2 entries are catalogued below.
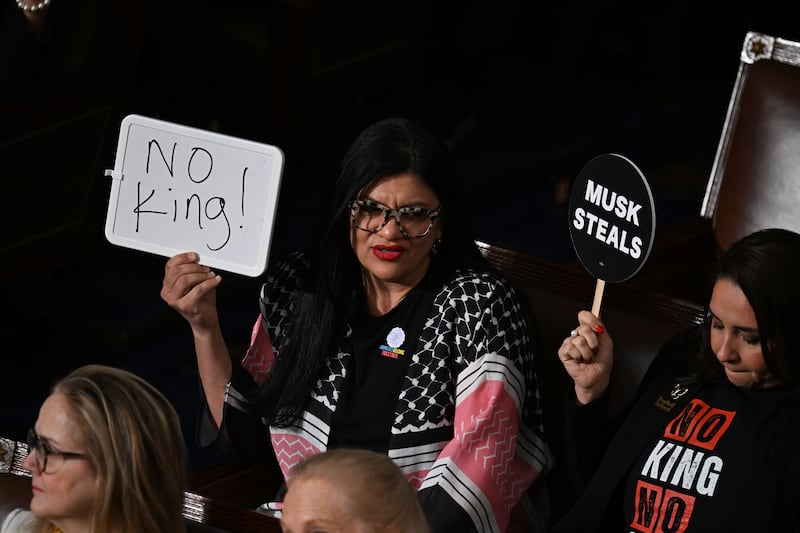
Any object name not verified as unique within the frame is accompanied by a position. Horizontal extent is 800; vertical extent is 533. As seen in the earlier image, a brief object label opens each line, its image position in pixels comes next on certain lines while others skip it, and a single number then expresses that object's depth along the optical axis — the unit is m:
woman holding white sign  8.46
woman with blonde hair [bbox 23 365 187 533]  8.09
